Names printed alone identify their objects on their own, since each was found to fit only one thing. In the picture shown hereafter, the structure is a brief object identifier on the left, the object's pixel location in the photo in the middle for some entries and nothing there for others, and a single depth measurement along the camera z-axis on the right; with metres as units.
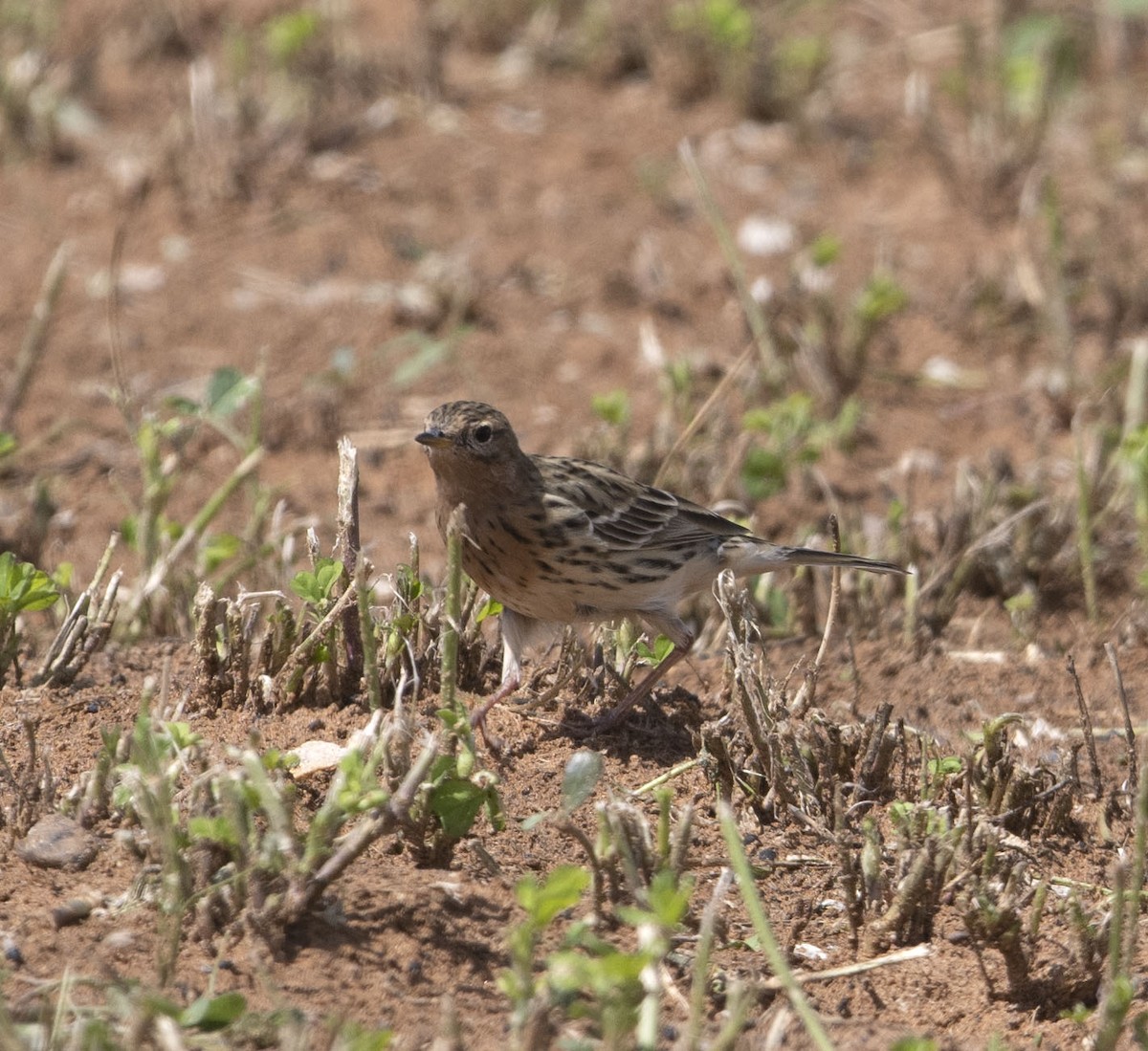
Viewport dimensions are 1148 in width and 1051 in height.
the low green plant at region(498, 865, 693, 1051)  6.41
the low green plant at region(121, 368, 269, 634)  11.64
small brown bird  10.74
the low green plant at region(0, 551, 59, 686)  9.42
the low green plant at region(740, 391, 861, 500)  13.95
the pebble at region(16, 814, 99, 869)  8.18
